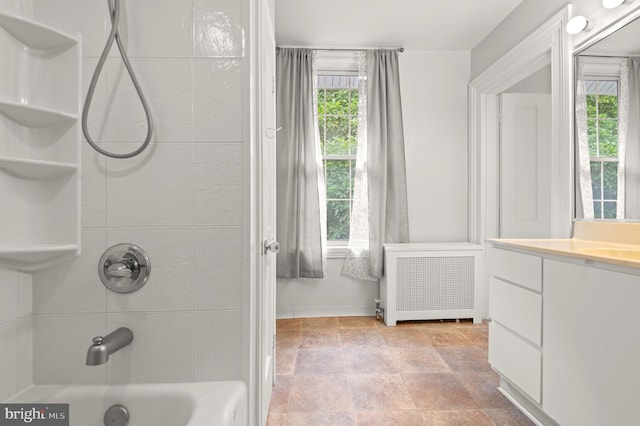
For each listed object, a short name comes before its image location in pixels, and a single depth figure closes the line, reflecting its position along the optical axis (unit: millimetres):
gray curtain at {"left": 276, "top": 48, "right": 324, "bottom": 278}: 3154
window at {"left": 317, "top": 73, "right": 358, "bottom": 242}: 3408
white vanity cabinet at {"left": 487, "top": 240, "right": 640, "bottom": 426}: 1131
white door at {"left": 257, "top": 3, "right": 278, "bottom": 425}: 1289
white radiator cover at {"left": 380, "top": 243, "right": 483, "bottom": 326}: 3029
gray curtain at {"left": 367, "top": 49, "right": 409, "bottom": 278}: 3186
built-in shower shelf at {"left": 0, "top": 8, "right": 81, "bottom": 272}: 973
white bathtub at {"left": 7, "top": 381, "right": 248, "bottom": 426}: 1026
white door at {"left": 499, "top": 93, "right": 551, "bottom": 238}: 2736
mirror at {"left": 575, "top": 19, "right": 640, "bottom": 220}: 1761
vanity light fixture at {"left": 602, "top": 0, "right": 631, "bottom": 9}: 1750
